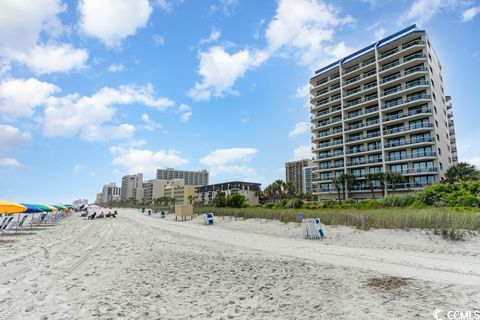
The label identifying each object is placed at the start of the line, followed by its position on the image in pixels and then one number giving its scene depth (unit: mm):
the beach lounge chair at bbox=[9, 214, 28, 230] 21939
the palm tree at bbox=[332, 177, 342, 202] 58850
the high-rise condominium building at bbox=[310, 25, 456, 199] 50469
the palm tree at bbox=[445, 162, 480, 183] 43656
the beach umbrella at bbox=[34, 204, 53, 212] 25431
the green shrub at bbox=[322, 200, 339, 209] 42859
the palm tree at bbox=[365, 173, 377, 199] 52531
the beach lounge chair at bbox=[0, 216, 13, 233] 18669
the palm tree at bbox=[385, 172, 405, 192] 49297
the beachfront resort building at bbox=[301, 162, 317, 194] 151000
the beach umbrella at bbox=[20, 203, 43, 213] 22172
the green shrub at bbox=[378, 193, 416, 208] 33531
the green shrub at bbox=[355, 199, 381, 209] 35312
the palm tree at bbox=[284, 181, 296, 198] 78231
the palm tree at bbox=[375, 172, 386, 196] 51197
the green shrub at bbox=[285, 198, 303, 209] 48275
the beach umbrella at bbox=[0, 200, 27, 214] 18066
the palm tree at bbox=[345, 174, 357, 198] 57375
